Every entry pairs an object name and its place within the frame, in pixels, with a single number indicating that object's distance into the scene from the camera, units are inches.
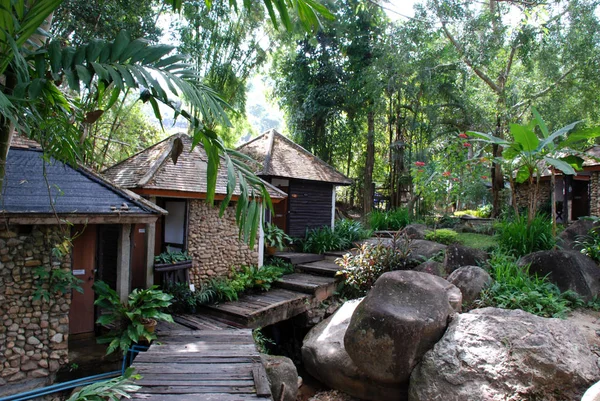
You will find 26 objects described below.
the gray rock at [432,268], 353.7
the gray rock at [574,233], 364.8
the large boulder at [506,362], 213.6
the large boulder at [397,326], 250.1
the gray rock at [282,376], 238.8
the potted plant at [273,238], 437.9
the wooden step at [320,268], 412.8
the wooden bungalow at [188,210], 329.4
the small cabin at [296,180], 491.8
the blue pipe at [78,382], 204.8
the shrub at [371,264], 371.6
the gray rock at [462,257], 349.7
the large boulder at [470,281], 302.2
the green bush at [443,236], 434.0
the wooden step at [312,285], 371.9
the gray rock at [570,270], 297.7
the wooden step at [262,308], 309.4
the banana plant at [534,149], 305.9
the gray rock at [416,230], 471.2
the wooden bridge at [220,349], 185.6
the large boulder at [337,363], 268.4
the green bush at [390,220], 585.0
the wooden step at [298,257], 444.8
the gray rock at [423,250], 378.3
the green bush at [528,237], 349.4
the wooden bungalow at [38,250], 214.1
